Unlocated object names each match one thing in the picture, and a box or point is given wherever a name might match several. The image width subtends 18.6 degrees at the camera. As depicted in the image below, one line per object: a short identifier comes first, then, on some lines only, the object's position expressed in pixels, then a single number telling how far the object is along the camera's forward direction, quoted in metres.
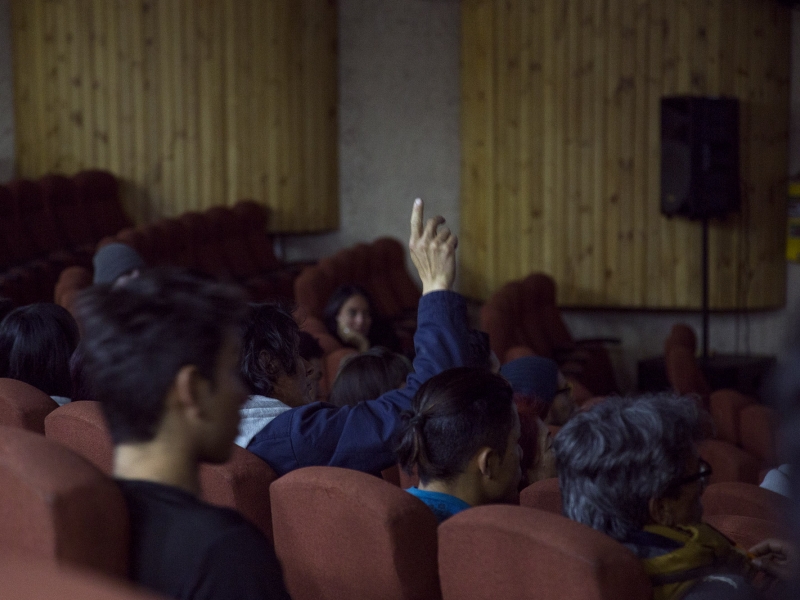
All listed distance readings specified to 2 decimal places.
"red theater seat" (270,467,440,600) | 4.11
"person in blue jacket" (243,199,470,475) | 4.39
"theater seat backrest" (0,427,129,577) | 3.68
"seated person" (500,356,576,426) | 5.23
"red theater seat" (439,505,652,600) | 3.87
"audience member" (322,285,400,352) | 8.49
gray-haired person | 4.03
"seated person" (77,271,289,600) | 3.65
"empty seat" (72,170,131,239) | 13.37
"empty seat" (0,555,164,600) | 2.64
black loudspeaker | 11.37
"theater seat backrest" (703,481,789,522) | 4.92
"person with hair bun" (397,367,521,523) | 4.29
